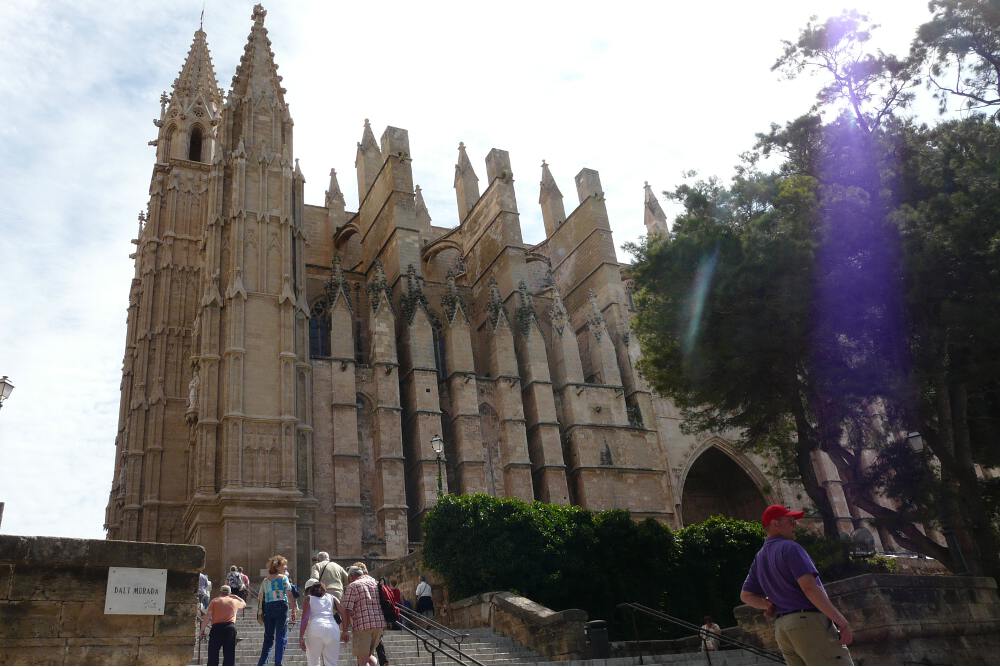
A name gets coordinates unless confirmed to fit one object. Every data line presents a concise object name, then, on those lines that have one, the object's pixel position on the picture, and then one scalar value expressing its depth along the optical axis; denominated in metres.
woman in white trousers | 6.59
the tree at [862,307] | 11.19
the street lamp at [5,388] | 10.68
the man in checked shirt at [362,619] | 6.99
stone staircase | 10.23
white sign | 6.15
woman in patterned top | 7.85
